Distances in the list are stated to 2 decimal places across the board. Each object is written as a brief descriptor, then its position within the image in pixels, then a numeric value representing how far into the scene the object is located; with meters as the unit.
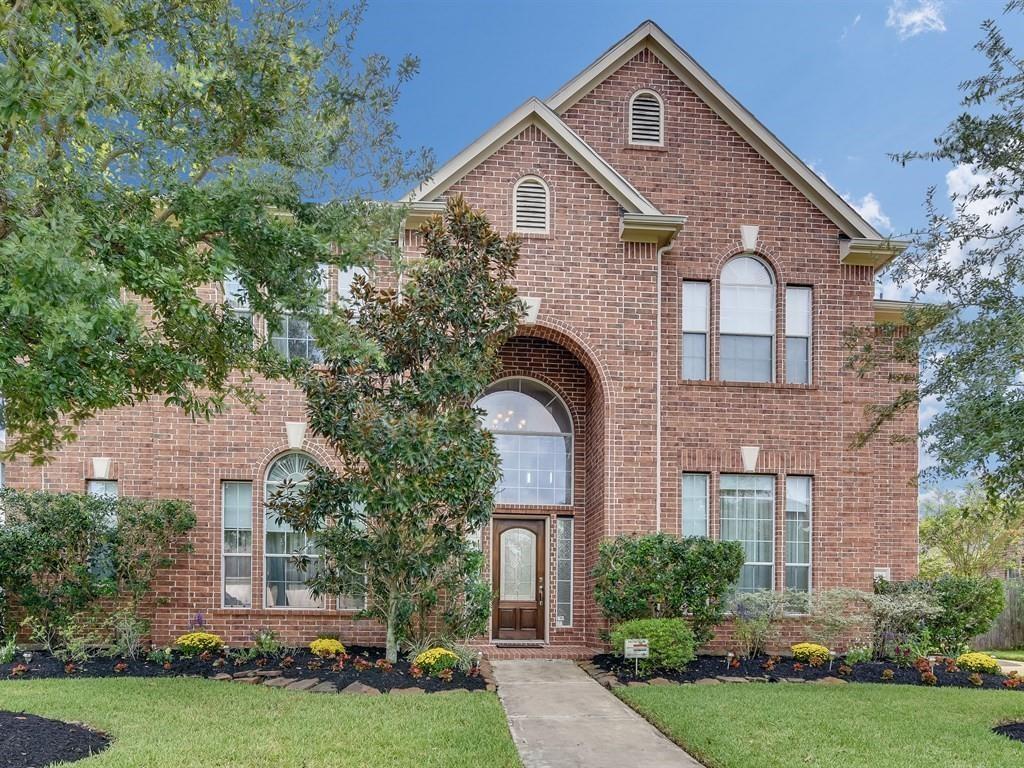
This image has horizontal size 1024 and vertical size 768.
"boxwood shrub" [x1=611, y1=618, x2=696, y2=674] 12.25
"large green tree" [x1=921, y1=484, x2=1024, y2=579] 22.20
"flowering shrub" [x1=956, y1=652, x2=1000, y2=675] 12.94
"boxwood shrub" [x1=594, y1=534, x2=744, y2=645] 12.87
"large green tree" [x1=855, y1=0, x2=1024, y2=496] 8.38
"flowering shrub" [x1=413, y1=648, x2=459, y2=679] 11.54
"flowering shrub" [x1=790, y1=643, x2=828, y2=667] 13.29
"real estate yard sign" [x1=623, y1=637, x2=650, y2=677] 11.96
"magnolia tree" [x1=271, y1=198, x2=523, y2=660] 11.34
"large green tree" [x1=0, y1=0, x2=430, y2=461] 6.36
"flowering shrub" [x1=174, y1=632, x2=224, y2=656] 13.14
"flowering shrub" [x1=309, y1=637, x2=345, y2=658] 12.75
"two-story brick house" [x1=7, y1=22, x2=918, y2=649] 14.29
